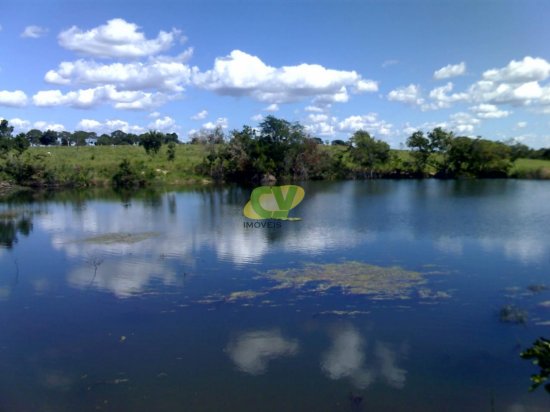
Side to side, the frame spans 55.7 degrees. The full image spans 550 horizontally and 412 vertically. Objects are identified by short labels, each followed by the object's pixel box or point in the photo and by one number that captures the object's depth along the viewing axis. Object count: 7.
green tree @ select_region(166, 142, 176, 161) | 72.88
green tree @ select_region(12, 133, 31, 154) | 63.63
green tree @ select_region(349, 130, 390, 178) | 73.69
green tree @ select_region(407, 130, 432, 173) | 71.50
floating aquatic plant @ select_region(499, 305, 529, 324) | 12.34
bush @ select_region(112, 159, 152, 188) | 63.62
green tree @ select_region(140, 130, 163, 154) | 73.81
